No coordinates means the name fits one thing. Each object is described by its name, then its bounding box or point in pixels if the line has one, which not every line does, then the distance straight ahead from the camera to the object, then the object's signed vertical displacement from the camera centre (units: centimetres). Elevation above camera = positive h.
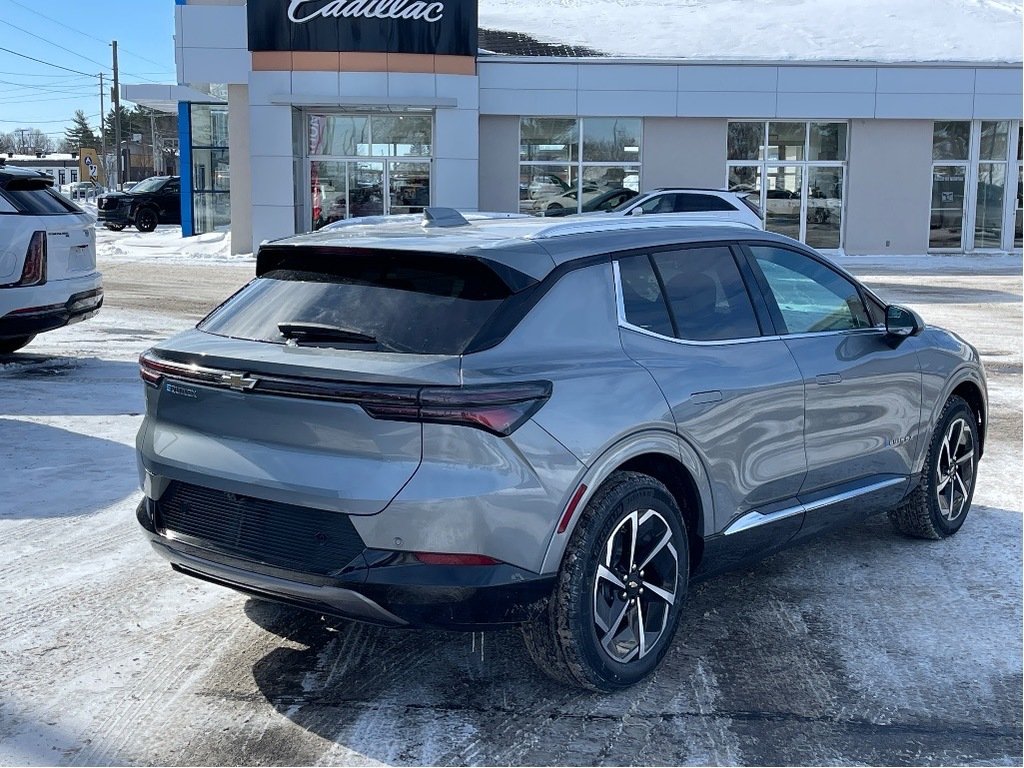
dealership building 2572 +208
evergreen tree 12825 +732
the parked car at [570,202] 2478 +9
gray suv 376 -80
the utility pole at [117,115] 6912 +538
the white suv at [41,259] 1009 -53
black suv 3809 -17
